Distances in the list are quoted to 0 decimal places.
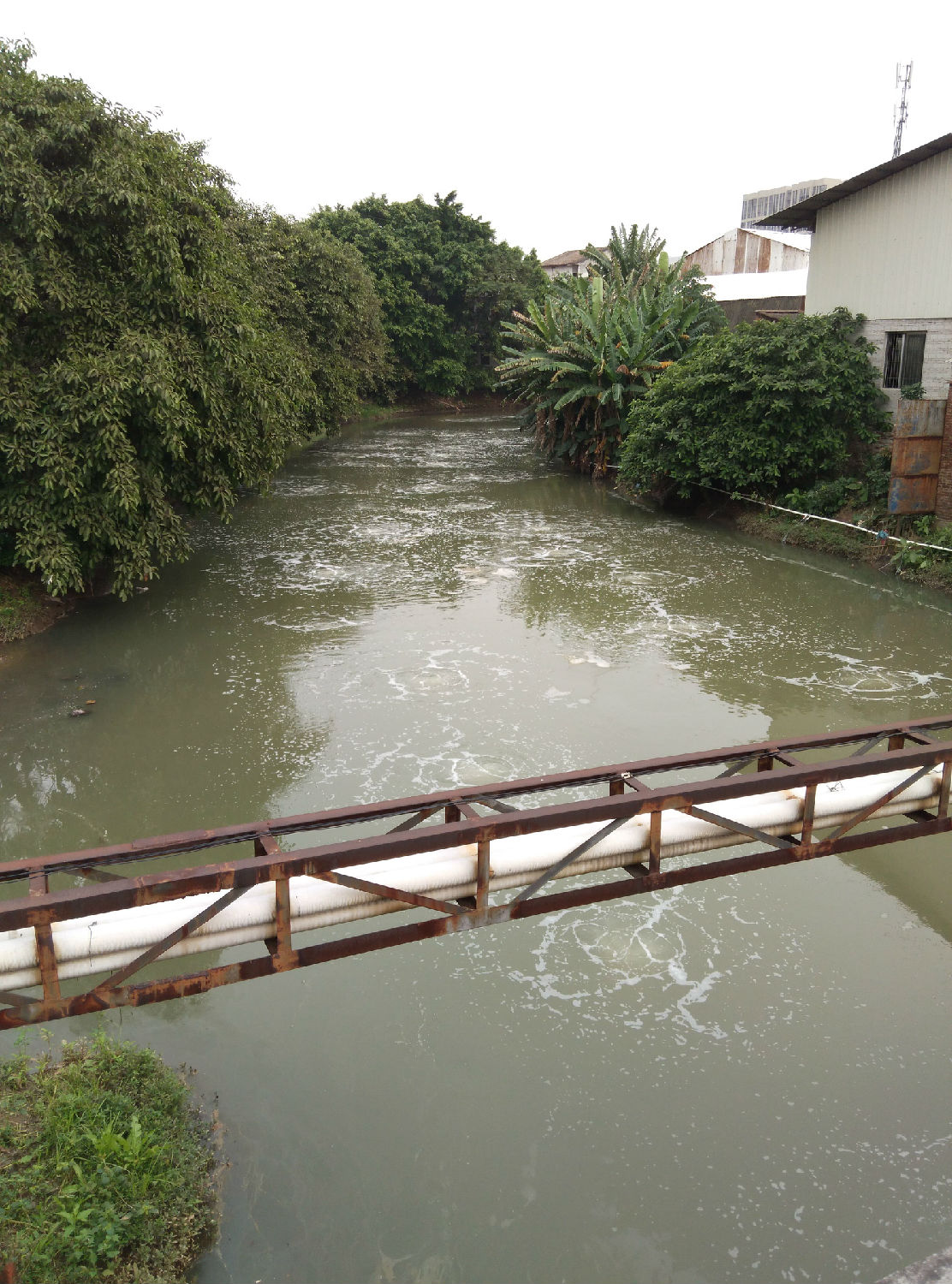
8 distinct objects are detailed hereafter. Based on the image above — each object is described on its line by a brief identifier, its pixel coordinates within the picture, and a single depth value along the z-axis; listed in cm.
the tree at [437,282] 4138
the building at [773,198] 4950
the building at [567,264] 5568
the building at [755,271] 2977
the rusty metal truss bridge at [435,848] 391
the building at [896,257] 1620
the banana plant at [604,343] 2409
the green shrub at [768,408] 1764
